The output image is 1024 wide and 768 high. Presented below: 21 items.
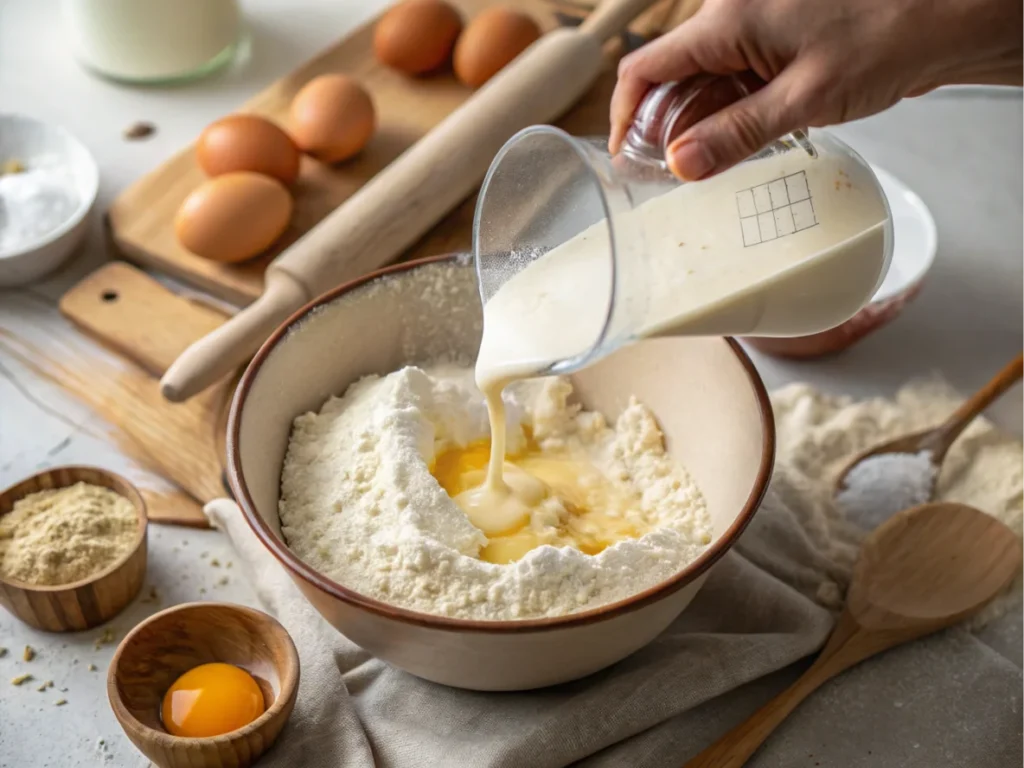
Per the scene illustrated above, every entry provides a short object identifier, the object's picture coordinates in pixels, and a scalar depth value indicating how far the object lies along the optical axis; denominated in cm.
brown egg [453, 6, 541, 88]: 80
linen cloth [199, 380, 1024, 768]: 52
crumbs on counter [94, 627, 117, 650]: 57
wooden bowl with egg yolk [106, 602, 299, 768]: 49
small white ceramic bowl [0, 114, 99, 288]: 70
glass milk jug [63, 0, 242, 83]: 79
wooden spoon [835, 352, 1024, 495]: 62
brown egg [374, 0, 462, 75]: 81
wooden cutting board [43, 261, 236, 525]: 63
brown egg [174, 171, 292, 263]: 69
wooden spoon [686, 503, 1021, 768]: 56
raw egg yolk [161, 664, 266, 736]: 51
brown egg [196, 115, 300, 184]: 73
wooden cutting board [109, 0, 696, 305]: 72
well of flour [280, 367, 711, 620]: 50
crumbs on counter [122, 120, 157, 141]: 82
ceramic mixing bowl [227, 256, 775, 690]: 49
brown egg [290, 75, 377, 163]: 75
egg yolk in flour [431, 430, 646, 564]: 54
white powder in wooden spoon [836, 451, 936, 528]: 62
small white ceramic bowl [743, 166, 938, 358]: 66
